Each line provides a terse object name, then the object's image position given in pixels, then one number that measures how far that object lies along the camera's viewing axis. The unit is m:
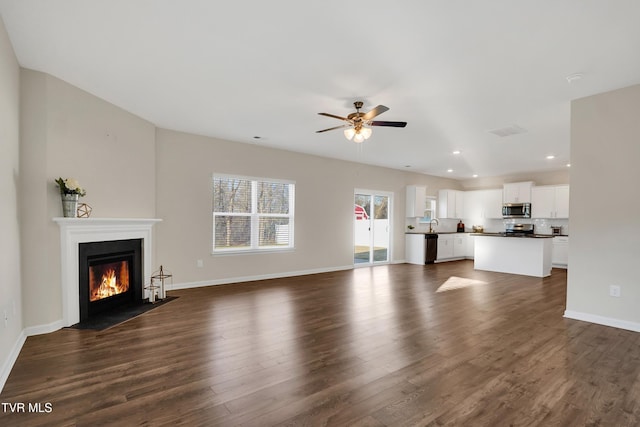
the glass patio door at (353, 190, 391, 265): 8.32
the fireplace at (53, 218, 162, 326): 3.52
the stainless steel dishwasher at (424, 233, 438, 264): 8.85
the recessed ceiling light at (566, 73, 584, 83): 3.17
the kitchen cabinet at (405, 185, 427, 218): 9.01
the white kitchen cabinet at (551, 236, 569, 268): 8.33
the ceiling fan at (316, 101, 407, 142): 3.73
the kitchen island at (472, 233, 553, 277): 6.93
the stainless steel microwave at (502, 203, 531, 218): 9.07
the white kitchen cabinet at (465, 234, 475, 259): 10.29
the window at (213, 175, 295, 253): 5.92
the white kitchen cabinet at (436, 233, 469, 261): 9.41
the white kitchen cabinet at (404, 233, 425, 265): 8.81
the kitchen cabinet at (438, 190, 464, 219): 10.07
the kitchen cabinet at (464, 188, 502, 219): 9.83
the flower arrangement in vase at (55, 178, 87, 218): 3.47
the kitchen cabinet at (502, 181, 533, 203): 9.05
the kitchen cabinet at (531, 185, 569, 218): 8.46
